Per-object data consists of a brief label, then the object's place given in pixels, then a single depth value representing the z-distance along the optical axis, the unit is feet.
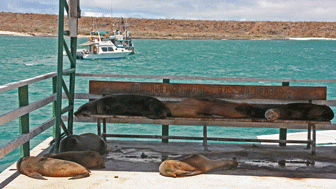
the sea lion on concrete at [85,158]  13.66
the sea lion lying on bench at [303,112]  15.27
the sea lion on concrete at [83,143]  14.96
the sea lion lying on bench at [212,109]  15.65
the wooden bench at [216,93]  16.63
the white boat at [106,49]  190.80
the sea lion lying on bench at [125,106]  15.62
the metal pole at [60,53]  14.96
